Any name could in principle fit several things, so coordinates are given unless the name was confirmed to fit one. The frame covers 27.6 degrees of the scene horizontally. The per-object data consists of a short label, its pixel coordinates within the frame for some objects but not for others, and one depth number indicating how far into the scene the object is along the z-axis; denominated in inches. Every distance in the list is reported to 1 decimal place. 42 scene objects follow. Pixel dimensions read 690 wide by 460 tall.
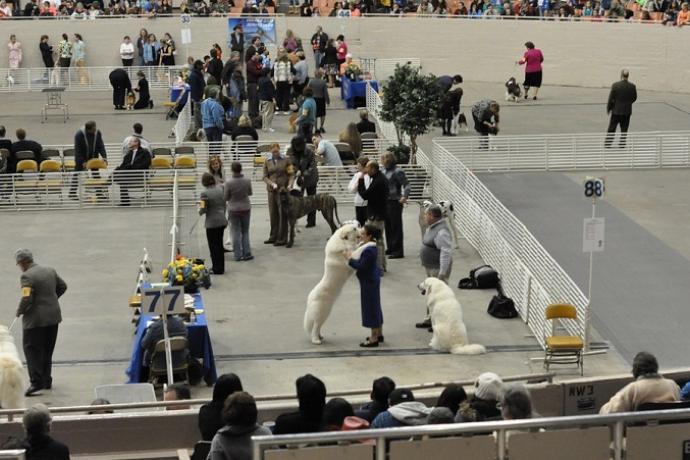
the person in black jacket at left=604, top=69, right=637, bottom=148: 1066.7
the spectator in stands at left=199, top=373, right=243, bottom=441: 400.8
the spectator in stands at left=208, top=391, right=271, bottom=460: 351.6
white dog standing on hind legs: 612.1
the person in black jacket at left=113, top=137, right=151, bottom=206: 908.6
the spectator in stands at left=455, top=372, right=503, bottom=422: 393.4
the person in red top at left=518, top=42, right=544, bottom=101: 1344.7
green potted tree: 951.6
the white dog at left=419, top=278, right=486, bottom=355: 607.2
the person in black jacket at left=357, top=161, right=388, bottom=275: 725.9
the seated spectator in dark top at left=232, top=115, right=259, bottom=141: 1021.8
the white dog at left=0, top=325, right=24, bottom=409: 482.9
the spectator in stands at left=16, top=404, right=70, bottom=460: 358.3
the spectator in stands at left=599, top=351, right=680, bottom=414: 400.2
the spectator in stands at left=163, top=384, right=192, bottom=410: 470.3
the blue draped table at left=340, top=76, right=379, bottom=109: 1311.5
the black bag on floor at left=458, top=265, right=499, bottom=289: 708.0
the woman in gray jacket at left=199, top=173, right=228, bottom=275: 723.4
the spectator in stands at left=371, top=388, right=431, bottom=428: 378.9
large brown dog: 791.1
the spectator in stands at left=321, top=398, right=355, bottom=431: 386.0
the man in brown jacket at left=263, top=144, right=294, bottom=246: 786.2
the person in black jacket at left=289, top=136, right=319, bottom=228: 822.5
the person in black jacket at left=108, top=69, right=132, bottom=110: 1328.7
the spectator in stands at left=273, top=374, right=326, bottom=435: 378.0
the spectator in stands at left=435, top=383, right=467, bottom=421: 399.9
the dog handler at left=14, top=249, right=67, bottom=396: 552.7
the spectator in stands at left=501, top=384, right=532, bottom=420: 369.7
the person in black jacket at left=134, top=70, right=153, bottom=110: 1332.4
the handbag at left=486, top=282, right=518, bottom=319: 663.1
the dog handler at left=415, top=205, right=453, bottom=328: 639.1
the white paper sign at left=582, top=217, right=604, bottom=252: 624.7
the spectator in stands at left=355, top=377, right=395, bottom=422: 403.5
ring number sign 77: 547.2
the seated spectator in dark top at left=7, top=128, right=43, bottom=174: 931.3
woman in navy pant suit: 602.5
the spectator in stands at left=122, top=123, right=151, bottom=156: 921.5
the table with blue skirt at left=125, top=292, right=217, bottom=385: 575.2
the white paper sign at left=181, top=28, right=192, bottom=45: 1453.0
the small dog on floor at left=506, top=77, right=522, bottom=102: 1366.9
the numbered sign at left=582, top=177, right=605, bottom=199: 653.9
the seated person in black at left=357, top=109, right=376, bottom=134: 1021.8
